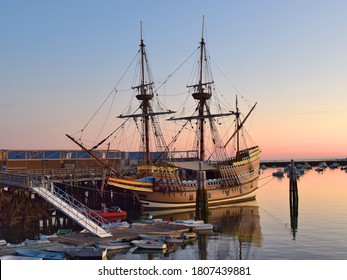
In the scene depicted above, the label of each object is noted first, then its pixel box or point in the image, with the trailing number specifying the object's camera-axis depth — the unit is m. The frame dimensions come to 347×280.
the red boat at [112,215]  49.75
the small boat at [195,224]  43.72
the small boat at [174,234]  39.12
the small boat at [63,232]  37.96
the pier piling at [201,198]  49.25
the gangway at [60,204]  36.94
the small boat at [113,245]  33.70
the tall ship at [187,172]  62.97
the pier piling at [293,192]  60.24
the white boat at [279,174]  146.07
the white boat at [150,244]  34.53
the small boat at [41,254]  30.09
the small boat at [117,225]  41.25
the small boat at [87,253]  30.84
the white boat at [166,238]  37.08
